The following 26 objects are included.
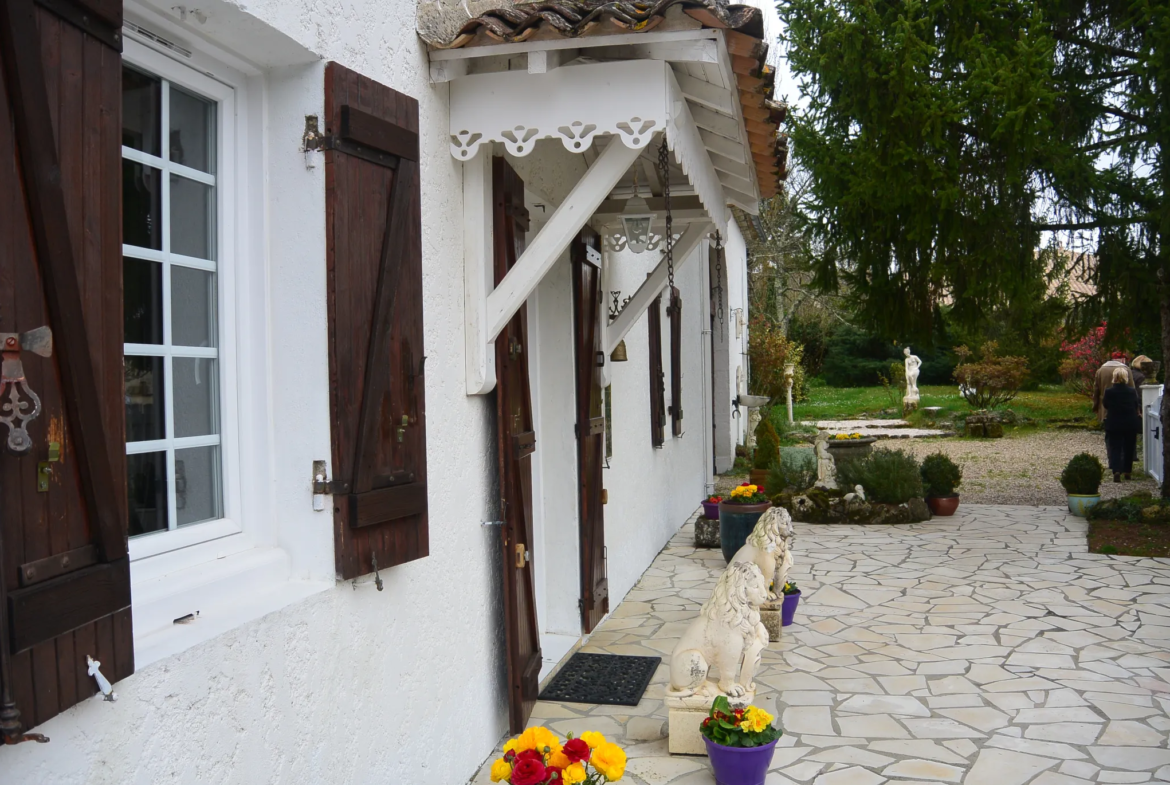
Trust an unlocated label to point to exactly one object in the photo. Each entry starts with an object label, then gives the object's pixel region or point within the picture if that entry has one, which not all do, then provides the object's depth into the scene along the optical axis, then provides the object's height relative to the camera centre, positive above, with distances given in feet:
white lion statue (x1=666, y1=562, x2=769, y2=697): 14.60 -4.05
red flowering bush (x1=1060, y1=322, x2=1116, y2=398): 74.84 +1.07
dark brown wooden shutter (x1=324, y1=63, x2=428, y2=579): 9.61 +0.73
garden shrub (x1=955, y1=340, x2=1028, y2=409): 78.79 -0.10
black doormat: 17.08 -5.58
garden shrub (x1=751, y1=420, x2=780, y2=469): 42.86 -2.96
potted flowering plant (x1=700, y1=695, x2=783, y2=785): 13.02 -5.00
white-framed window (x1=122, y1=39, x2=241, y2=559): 8.00 +0.87
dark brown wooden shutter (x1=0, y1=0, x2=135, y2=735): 5.58 +0.31
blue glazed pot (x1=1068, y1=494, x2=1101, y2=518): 35.10 -4.77
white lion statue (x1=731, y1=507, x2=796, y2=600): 20.18 -3.55
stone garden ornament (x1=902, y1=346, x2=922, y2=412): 82.79 -0.30
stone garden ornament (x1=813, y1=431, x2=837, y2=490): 37.14 -3.45
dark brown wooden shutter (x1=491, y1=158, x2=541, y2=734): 14.21 -1.15
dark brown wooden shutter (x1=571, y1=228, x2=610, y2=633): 20.07 -0.81
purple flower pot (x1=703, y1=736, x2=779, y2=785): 12.99 -5.26
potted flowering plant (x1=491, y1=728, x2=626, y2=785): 8.61 -3.50
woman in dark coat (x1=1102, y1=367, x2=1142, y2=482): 43.86 -2.24
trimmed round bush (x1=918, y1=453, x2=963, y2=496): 36.68 -3.83
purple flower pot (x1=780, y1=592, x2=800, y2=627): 21.72 -5.24
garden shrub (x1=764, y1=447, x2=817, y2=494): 38.19 -3.86
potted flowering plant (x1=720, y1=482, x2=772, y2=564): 26.66 -3.75
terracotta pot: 36.68 -4.91
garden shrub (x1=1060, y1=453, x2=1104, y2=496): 35.58 -3.80
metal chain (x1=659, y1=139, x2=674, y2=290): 14.15 +3.01
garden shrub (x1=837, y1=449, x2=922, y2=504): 35.86 -3.74
